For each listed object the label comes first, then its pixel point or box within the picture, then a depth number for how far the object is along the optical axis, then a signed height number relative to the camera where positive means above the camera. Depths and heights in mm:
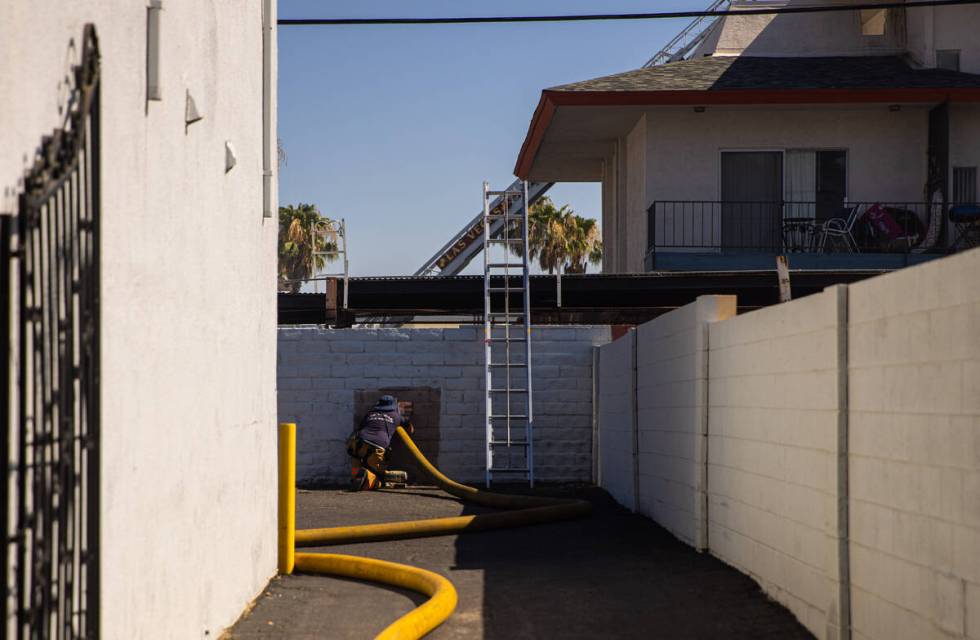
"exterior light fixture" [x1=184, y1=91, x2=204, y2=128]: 7425 +1423
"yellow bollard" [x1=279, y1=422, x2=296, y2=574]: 11336 -1100
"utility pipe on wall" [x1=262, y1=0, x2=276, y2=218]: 10781 +2046
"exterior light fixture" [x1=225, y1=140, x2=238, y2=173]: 8930 +1411
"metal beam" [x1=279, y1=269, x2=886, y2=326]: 20172 +1166
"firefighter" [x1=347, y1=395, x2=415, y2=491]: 18969 -1090
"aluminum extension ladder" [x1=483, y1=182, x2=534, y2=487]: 19422 -66
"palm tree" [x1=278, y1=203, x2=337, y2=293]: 63781 +6114
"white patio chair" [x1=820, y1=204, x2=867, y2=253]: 21922 +2270
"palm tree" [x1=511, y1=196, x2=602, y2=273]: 60250 +5937
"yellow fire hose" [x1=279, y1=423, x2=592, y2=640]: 8758 -1588
